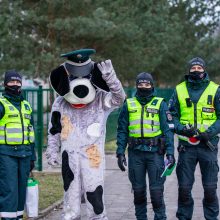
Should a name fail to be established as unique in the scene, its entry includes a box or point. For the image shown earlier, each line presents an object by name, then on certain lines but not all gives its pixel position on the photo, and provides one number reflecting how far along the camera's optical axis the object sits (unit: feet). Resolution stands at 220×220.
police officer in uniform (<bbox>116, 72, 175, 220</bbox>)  34.79
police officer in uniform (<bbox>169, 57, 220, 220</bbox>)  35.25
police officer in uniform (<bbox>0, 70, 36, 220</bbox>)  33.84
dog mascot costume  31.66
